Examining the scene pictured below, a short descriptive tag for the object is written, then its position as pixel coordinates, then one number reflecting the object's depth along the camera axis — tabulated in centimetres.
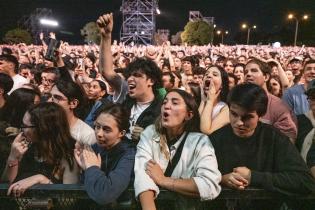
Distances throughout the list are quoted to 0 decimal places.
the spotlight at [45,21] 8242
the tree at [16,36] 4366
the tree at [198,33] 6475
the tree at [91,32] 7070
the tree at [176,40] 9266
